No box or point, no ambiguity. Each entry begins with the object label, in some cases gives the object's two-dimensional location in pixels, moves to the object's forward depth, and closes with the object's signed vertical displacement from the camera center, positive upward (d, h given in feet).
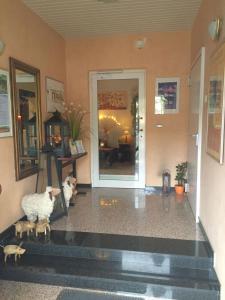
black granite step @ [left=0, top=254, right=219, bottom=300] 6.48 -4.24
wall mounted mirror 9.00 +0.26
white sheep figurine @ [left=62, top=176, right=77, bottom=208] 10.64 -2.84
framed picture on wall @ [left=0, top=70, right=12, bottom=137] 8.19 +0.53
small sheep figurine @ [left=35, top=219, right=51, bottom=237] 8.39 -3.46
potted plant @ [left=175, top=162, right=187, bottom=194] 13.08 -2.83
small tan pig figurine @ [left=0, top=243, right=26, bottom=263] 7.46 -3.74
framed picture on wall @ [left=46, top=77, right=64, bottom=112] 11.91 +1.37
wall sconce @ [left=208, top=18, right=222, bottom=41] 6.63 +2.45
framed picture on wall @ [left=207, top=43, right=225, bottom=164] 6.23 +0.39
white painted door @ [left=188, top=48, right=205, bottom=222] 9.11 -0.40
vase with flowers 12.95 -0.08
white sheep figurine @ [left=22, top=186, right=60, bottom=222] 8.96 -2.89
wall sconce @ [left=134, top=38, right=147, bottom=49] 12.84 +3.96
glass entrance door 13.97 -0.36
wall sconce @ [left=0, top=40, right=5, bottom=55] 7.85 +2.36
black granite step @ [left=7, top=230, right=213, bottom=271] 7.18 -3.79
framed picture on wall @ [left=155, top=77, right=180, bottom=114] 13.39 +1.38
